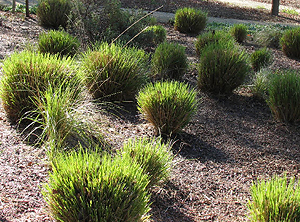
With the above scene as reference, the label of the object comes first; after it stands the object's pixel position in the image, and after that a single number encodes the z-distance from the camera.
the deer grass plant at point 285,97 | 5.21
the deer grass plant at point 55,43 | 6.12
